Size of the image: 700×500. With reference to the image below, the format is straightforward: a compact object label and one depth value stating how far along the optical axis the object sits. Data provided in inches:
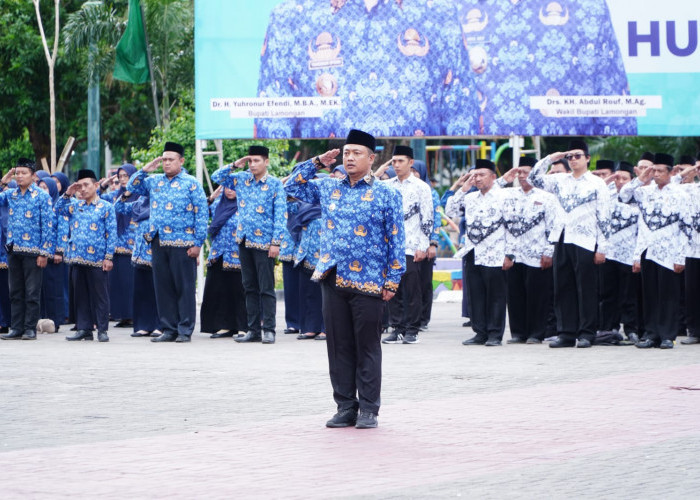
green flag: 1044.5
